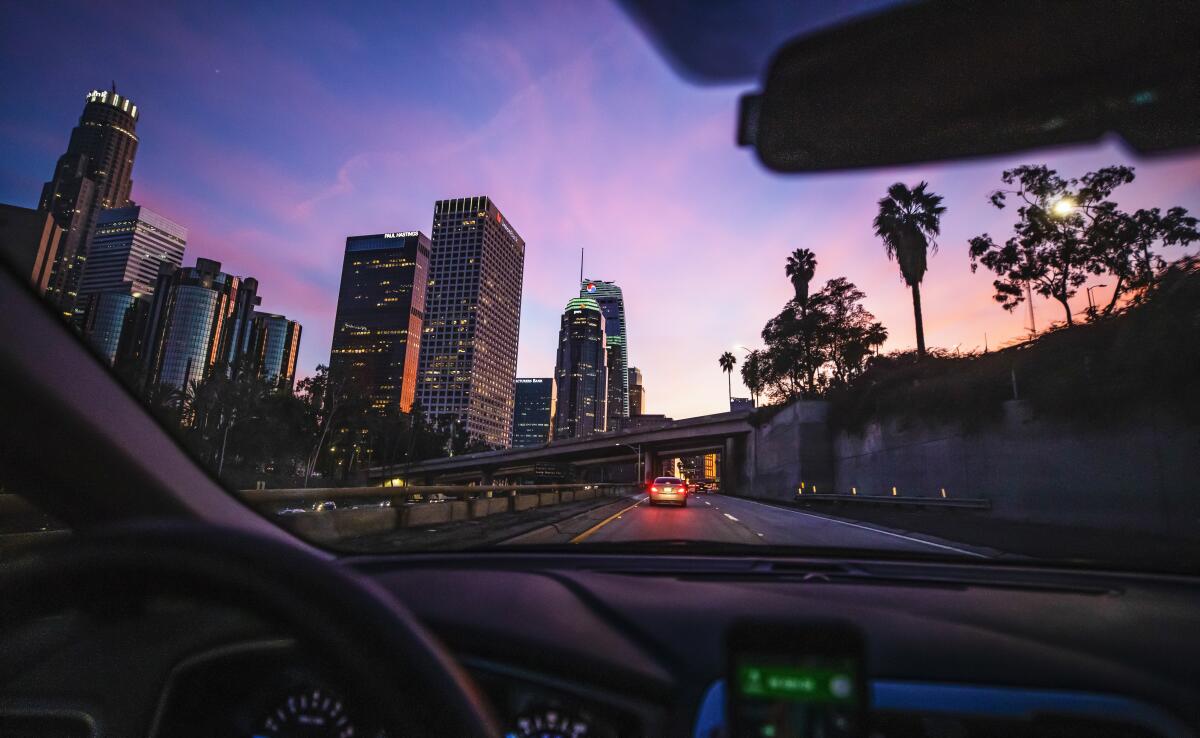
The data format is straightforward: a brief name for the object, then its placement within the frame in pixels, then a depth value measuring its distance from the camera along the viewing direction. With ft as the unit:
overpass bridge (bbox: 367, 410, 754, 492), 208.54
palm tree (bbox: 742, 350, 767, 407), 177.87
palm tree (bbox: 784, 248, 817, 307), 185.37
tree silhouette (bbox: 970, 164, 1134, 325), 48.26
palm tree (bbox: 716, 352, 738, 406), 320.21
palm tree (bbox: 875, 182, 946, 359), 120.90
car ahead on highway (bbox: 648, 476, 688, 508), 86.07
